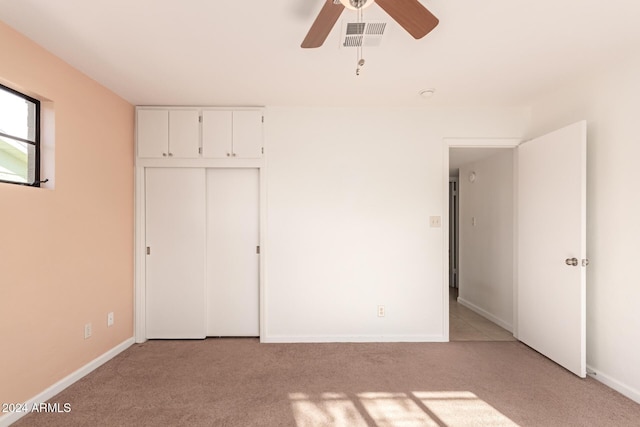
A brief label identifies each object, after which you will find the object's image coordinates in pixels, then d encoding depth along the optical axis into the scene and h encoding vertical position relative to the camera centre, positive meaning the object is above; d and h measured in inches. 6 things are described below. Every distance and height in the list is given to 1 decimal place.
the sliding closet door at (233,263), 125.6 -20.1
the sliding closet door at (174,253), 123.0 -15.6
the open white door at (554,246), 93.2 -10.5
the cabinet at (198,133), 121.3 +33.4
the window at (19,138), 75.9 +20.7
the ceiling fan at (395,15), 49.9 +35.3
